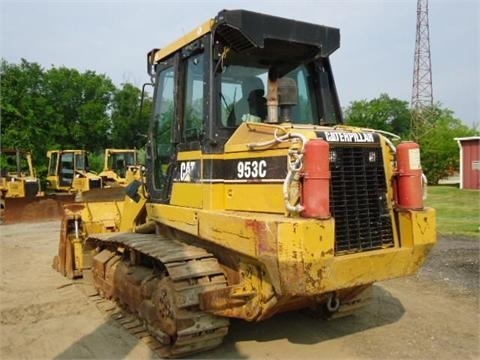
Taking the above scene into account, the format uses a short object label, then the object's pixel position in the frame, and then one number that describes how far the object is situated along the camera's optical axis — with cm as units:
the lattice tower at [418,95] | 4850
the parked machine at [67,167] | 2145
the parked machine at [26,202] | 1483
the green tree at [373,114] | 4444
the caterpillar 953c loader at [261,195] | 404
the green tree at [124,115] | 3672
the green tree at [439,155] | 2966
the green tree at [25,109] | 2565
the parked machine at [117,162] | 2001
